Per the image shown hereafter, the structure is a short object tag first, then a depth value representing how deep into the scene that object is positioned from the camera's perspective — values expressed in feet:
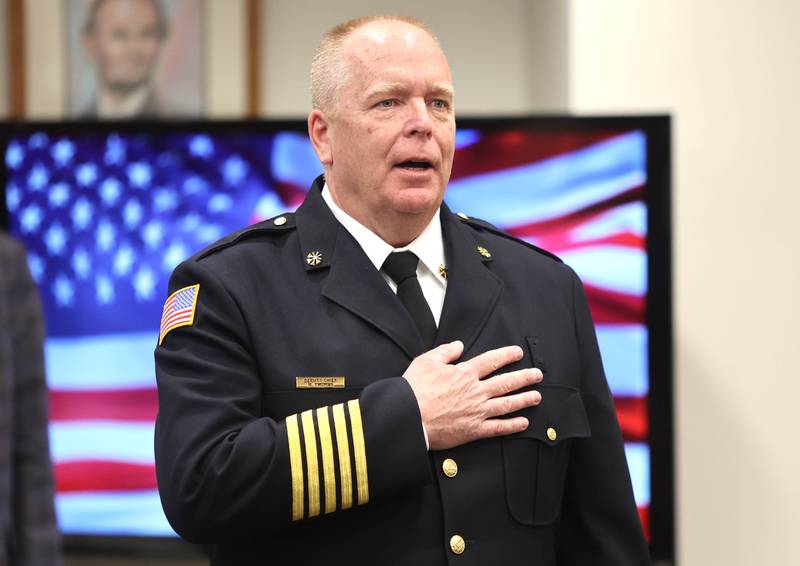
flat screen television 19.53
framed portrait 23.73
